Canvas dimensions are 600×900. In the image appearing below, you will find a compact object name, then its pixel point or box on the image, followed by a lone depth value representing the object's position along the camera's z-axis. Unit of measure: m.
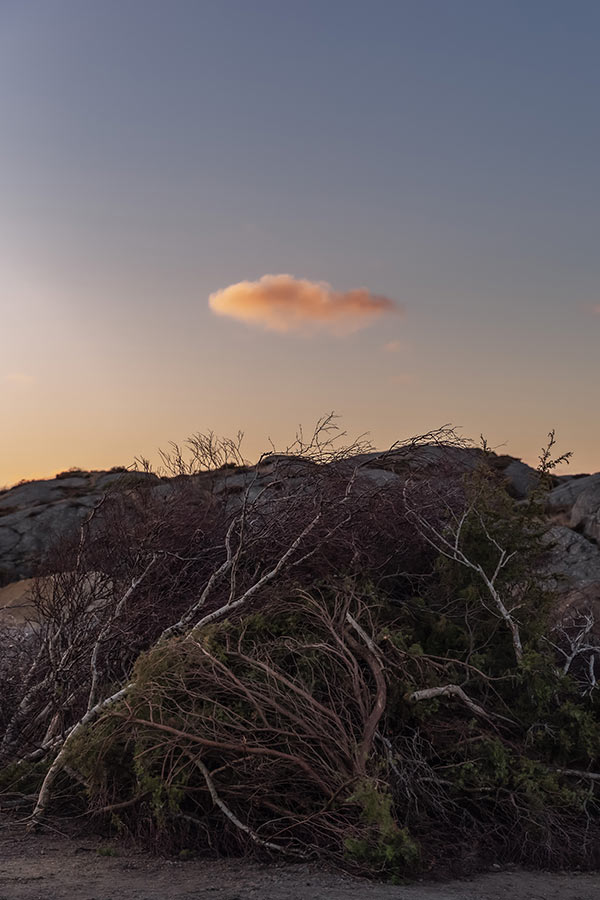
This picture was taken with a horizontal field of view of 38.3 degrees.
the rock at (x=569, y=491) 24.05
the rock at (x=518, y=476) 31.66
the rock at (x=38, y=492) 38.50
